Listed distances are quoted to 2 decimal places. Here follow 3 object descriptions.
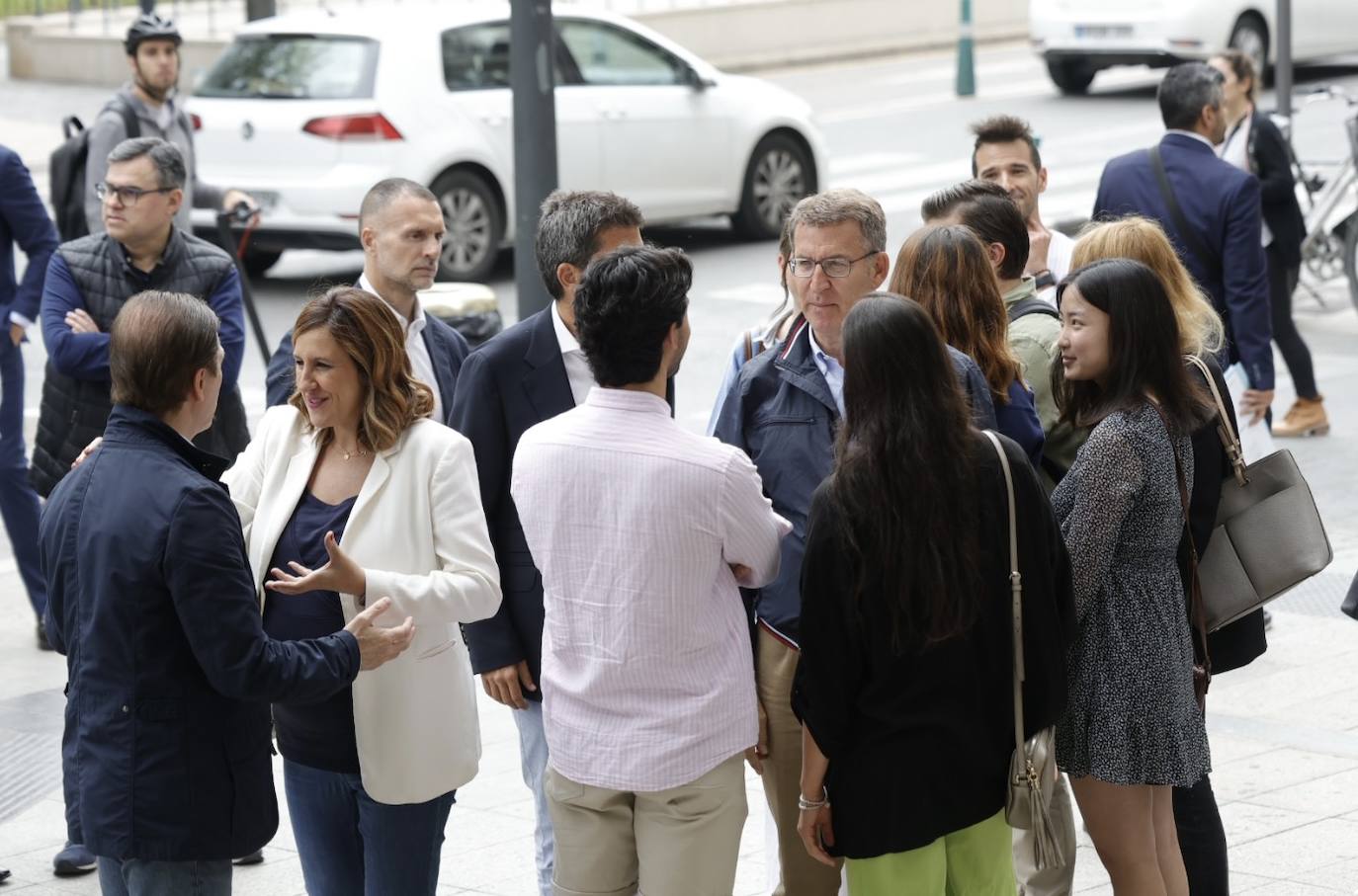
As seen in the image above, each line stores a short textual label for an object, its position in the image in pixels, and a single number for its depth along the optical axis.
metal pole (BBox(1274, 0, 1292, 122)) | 13.28
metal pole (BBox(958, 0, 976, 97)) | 23.08
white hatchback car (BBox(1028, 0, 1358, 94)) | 21.69
